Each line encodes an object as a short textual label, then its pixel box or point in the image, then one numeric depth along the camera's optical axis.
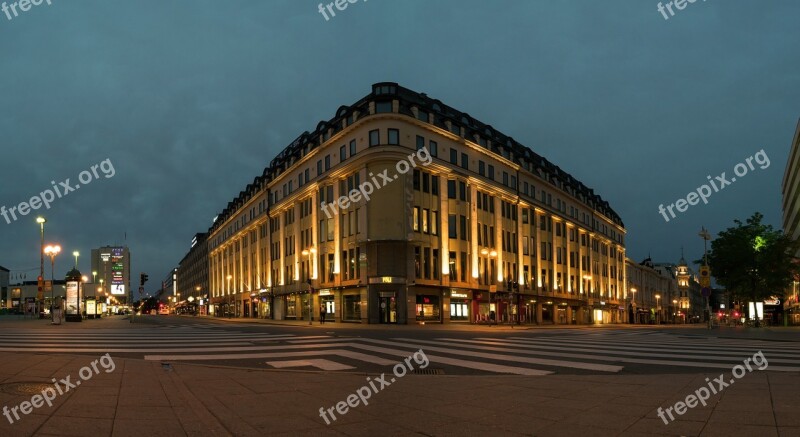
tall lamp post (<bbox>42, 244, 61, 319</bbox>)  49.41
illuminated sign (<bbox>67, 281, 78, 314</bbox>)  44.53
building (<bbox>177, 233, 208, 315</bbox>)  120.62
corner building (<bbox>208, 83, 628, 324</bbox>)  45.56
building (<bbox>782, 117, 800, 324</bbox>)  68.75
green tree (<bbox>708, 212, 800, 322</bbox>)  45.03
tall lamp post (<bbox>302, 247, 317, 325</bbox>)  52.69
